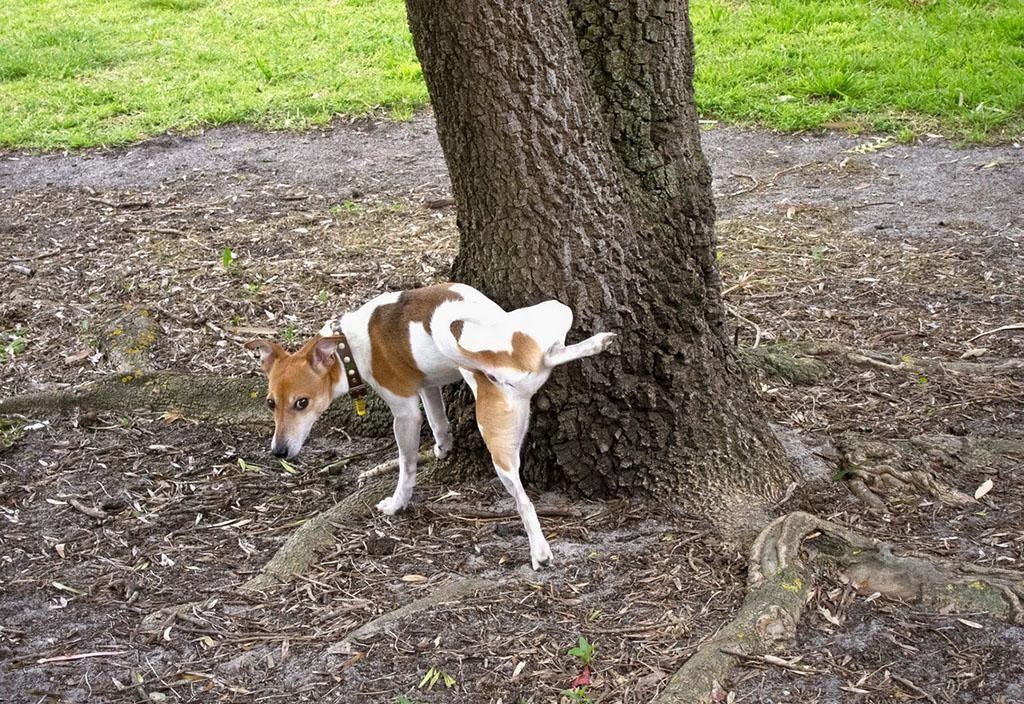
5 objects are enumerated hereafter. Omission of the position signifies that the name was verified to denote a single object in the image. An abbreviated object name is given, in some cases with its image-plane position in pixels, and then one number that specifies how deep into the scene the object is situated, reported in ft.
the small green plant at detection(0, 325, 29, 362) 21.06
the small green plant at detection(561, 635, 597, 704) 12.02
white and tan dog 13.82
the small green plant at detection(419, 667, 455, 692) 12.34
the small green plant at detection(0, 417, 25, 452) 17.99
